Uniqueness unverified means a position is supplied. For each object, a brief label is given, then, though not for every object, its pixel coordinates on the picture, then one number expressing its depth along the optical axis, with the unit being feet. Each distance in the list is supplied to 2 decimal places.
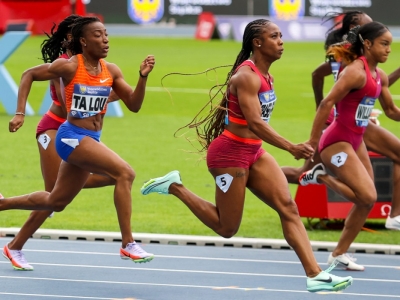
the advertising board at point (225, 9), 309.01
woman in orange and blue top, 50.21
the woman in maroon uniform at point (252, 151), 46.93
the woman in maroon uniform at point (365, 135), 62.03
